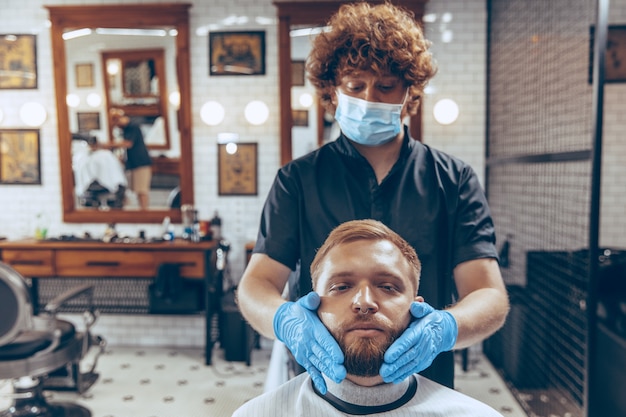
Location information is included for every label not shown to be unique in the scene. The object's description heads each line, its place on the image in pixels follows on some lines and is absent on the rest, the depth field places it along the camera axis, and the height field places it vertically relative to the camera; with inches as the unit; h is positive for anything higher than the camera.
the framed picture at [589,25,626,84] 150.6 +28.4
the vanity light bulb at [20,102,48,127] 166.9 +13.0
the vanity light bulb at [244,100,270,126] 161.5 +12.7
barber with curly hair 55.6 -4.2
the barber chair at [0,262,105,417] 99.5 -40.9
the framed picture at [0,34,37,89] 165.5 +29.9
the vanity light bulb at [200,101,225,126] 162.4 +12.9
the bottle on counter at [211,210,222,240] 157.6 -22.5
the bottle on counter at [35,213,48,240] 160.4 -23.2
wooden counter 148.5 -30.5
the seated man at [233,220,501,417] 44.5 -14.9
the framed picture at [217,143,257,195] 163.8 -4.7
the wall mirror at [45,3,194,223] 161.0 +20.9
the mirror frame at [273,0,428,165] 154.6 +39.0
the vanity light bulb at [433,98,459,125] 156.5 +12.3
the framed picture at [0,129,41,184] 168.1 +0.1
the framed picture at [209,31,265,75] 159.5 +31.0
